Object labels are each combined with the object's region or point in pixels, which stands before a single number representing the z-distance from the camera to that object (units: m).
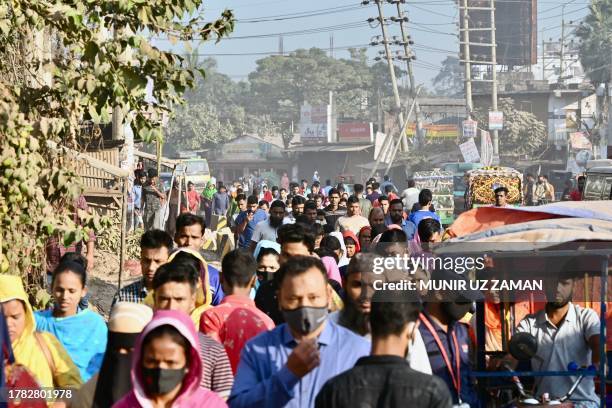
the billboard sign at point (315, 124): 84.75
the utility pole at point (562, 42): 91.31
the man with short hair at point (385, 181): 30.99
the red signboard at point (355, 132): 77.38
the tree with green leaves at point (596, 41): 83.81
